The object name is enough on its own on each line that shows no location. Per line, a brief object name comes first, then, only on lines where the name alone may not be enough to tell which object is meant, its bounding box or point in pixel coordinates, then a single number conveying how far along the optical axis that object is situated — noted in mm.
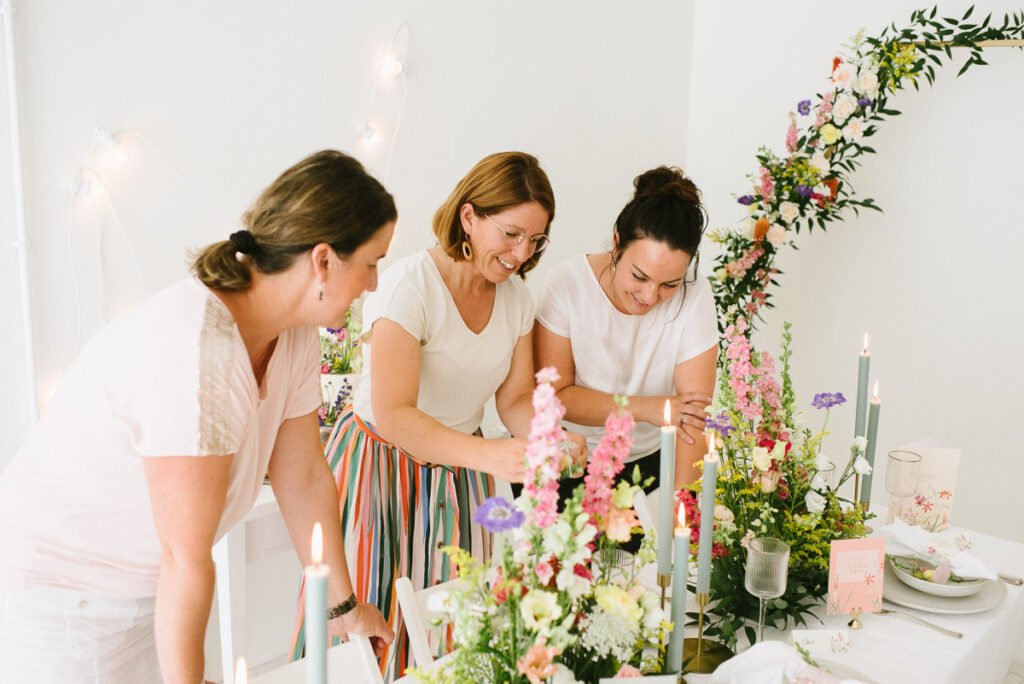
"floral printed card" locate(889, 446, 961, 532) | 1706
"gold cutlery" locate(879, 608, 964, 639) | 1392
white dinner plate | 1459
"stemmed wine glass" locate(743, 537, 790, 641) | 1218
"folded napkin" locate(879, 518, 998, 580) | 1503
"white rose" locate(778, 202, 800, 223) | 2791
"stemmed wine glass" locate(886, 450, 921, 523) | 1652
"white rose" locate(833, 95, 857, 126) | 2697
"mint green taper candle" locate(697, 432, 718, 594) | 1119
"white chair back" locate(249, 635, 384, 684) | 1301
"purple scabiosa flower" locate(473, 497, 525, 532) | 811
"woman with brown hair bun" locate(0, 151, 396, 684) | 972
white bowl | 1484
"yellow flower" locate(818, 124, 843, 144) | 2721
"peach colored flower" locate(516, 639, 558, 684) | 831
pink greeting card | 1363
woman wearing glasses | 1593
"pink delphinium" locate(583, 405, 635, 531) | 881
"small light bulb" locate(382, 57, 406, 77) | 2723
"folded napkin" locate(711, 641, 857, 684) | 1103
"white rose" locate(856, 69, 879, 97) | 2666
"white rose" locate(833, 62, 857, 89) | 2674
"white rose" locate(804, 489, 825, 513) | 1402
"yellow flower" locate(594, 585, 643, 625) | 880
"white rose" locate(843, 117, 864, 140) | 2717
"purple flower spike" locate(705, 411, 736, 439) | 1348
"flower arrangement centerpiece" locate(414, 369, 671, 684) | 830
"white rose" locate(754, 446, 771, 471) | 1317
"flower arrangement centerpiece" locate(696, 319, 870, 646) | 1363
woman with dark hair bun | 1988
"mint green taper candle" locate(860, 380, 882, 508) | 1608
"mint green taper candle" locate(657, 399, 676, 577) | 1065
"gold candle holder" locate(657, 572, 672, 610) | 1127
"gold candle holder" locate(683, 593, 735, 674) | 1229
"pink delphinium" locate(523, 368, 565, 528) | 820
